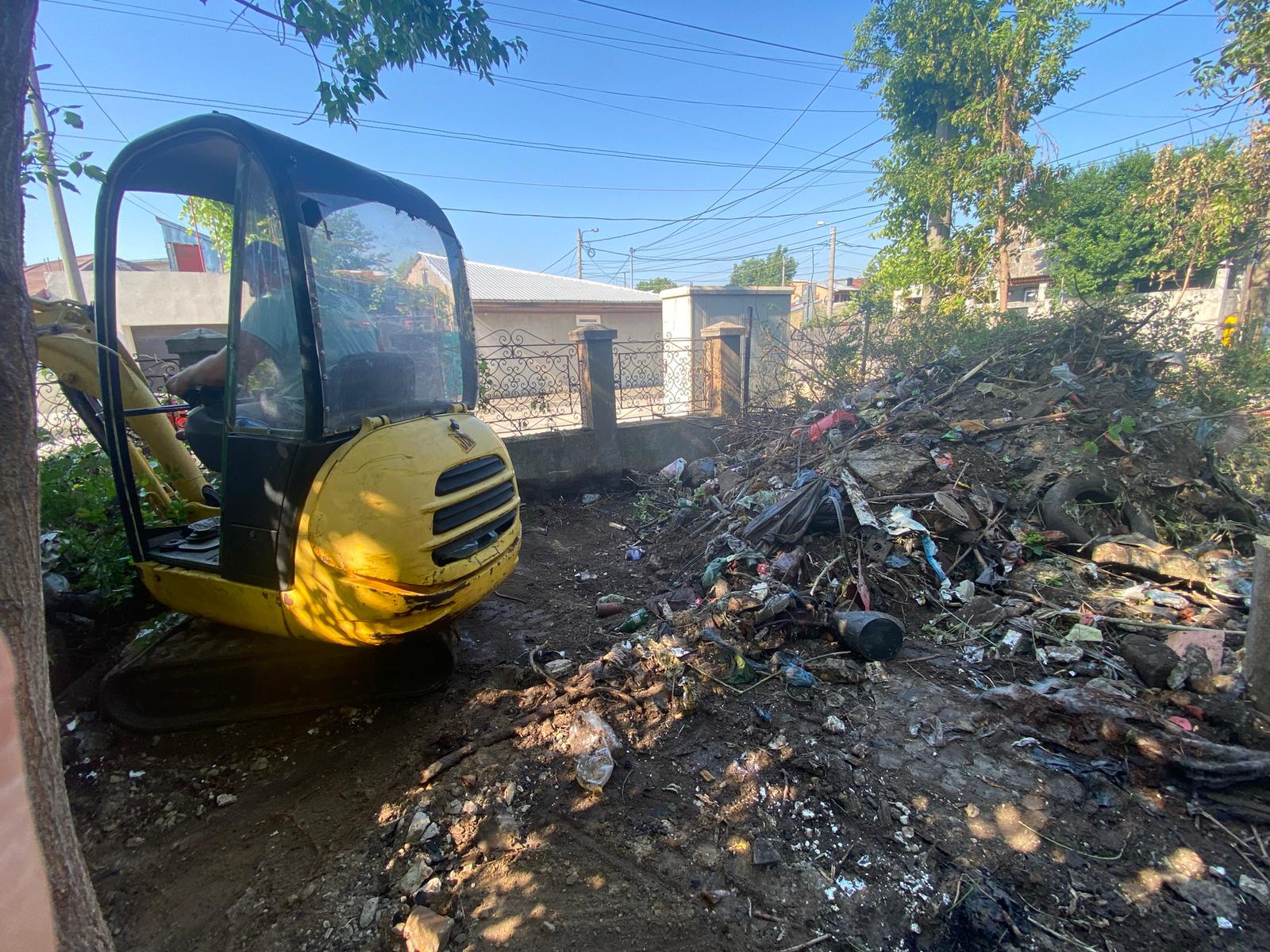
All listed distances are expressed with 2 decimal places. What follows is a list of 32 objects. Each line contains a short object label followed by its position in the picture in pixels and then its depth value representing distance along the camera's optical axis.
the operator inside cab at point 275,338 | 2.36
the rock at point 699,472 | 6.95
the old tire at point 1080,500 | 4.37
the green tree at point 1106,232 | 17.08
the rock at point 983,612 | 3.66
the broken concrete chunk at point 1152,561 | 3.83
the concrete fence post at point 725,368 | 8.12
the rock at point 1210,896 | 1.93
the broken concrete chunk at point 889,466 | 4.77
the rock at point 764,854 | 2.12
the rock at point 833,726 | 2.80
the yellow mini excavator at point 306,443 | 2.31
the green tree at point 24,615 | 1.10
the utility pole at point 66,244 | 9.69
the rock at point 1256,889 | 1.96
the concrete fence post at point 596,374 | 6.95
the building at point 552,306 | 17.14
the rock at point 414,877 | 2.03
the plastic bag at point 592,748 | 2.44
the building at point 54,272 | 16.50
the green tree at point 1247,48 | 7.30
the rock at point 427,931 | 1.82
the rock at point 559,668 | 3.29
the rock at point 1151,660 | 3.04
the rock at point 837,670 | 3.18
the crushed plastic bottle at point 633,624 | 3.88
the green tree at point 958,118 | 10.61
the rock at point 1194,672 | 2.91
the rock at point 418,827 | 2.23
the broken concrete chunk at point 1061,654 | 3.28
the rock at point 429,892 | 2.00
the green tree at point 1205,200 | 9.00
